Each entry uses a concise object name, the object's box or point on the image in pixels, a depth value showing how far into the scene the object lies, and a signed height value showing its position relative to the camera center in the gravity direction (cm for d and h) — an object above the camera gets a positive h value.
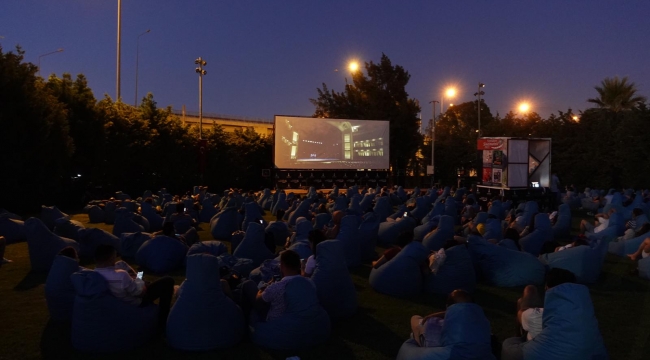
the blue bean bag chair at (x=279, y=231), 1224 -134
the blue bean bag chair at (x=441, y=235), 1006 -114
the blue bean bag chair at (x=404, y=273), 788 -146
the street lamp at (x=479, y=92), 5038 +760
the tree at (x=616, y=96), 4194 +625
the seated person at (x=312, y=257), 698 -112
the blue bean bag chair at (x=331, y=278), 661 -130
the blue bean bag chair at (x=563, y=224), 1378 -124
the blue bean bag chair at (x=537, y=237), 1077 -124
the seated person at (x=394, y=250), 836 -119
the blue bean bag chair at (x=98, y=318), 545 -151
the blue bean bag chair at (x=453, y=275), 798 -149
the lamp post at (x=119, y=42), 3152 +733
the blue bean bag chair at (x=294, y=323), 565 -158
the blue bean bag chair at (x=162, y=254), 927 -145
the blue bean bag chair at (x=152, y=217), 1459 -129
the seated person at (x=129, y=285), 564 -124
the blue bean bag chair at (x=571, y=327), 441 -123
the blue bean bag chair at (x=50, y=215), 1317 -114
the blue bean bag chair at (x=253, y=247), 893 -125
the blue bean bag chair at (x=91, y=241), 1049 -140
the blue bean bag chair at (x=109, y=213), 1705 -137
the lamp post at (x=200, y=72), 3725 +677
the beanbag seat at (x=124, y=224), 1236 -124
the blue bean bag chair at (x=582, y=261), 867 -138
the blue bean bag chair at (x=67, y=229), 1132 -125
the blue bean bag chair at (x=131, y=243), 1046 -142
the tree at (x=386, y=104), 4562 +602
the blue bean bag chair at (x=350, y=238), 987 -119
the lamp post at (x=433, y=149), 3669 +181
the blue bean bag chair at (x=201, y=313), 546 -145
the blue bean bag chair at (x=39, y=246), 934 -134
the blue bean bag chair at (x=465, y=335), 406 -121
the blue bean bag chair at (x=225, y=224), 1354 -134
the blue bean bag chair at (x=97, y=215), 1753 -149
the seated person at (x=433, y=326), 453 -133
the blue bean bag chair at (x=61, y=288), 628 -138
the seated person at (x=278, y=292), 570 -127
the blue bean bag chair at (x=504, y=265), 859 -145
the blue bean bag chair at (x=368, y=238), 1067 -130
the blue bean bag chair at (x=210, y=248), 786 -115
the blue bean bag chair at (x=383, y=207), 1592 -102
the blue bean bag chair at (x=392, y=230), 1276 -133
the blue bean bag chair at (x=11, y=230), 1273 -146
